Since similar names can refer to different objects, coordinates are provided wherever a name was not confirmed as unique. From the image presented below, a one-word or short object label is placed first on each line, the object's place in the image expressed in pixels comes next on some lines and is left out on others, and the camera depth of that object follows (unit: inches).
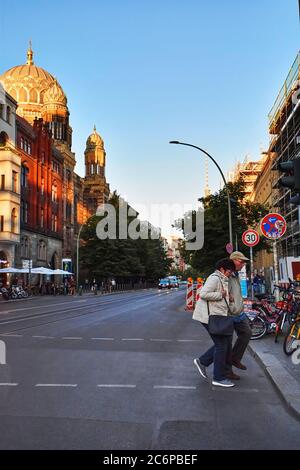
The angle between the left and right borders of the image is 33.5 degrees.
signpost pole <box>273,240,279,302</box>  558.7
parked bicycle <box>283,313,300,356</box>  359.3
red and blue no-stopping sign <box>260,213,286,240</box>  518.9
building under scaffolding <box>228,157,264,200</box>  2844.5
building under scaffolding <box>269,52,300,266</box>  1190.2
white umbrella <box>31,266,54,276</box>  1764.3
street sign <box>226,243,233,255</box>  841.7
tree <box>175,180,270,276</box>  1178.6
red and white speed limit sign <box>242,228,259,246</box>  656.4
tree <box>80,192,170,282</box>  2655.0
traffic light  250.4
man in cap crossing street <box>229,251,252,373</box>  288.8
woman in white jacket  274.4
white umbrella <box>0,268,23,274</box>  1583.4
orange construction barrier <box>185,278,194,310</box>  976.6
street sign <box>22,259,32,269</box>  1817.7
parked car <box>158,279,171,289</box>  3506.4
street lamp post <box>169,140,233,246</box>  918.2
